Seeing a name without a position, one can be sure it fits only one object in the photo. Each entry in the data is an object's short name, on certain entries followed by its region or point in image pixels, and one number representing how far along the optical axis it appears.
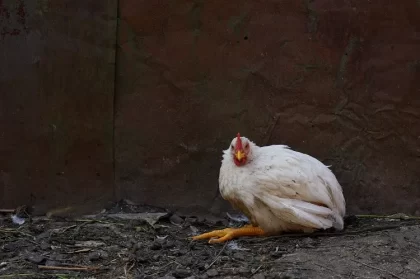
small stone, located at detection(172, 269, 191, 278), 3.59
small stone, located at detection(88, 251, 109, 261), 3.92
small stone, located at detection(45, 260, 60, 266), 3.81
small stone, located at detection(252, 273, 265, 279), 3.45
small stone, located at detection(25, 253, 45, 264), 3.81
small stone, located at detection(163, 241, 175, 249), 4.18
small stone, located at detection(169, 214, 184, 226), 4.92
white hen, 4.23
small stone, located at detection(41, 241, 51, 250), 4.11
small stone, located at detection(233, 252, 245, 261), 3.82
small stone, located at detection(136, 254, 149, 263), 3.82
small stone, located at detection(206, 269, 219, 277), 3.54
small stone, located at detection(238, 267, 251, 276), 3.54
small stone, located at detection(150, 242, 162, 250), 4.11
